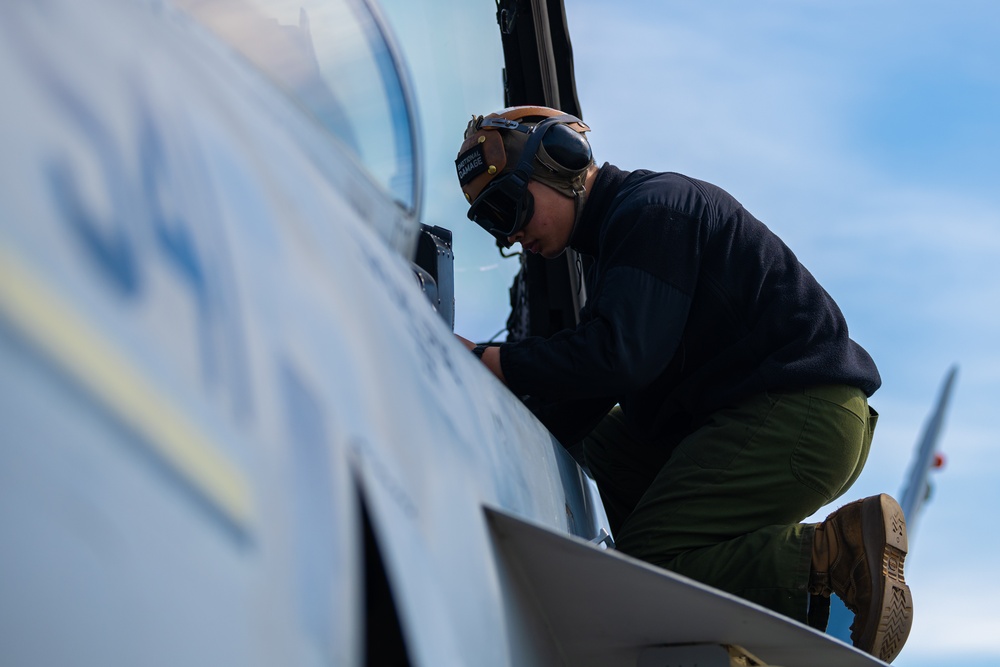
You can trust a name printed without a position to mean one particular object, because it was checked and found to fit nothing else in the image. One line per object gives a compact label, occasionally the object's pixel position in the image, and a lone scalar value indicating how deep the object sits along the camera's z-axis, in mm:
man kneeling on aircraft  4211
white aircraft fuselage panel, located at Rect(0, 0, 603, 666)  1570
